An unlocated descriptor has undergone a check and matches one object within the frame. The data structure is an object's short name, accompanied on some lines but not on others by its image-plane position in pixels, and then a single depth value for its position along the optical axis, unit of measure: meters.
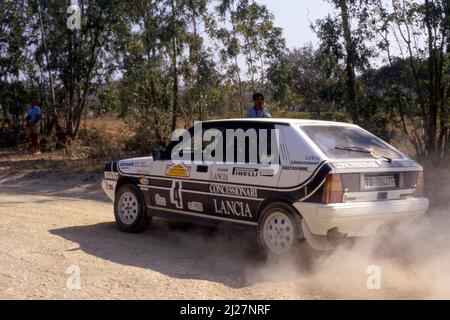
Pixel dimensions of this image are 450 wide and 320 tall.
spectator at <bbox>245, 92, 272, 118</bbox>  9.47
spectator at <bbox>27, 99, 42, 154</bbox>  18.75
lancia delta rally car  5.93
